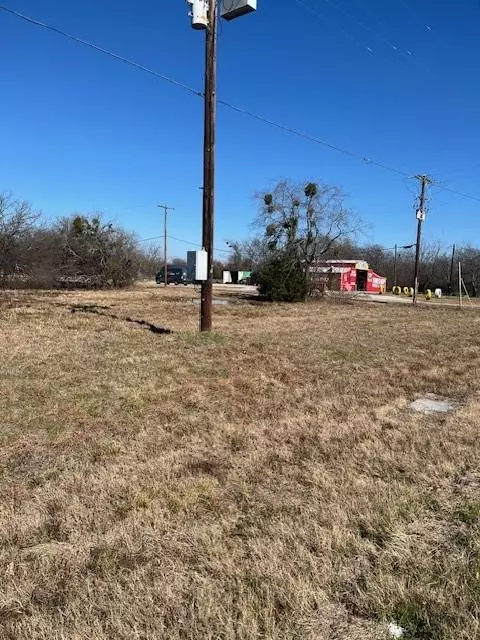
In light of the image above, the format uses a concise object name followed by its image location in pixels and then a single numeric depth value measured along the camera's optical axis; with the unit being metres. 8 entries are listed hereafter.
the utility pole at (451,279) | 66.62
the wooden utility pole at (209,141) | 11.09
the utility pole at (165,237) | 56.31
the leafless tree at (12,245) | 32.81
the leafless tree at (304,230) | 30.66
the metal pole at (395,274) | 76.76
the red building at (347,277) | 30.82
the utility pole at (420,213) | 31.09
